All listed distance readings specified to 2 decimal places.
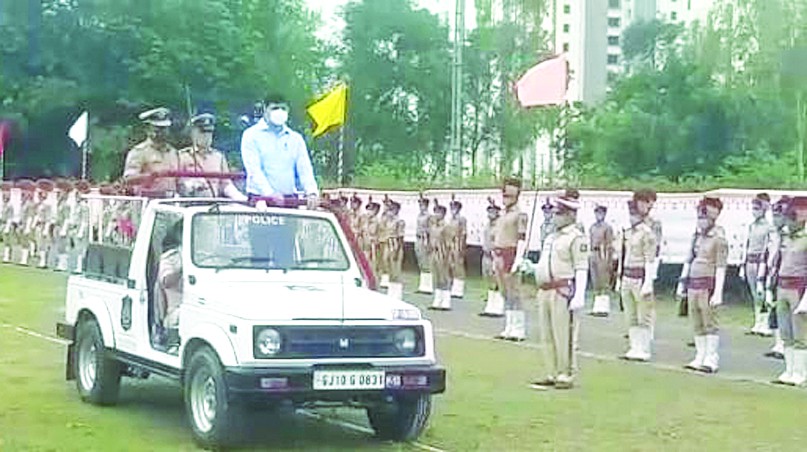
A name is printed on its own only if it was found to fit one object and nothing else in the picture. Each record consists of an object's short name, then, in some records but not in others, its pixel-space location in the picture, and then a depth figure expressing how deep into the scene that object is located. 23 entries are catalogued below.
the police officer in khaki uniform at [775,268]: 18.47
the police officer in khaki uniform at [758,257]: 22.00
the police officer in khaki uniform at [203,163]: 14.16
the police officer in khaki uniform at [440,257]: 27.02
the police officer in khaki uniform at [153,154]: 14.49
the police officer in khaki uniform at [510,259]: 21.53
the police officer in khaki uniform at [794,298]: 16.55
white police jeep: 11.58
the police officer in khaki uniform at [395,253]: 28.81
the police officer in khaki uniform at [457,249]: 28.23
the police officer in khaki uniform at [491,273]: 24.98
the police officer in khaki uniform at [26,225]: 39.12
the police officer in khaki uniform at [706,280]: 17.75
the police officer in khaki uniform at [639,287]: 19.25
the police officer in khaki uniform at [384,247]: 29.27
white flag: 43.05
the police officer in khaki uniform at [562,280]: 15.32
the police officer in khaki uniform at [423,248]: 29.27
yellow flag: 32.28
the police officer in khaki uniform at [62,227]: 35.64
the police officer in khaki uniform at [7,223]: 40.35
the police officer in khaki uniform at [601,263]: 25.64
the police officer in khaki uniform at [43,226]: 37.78
